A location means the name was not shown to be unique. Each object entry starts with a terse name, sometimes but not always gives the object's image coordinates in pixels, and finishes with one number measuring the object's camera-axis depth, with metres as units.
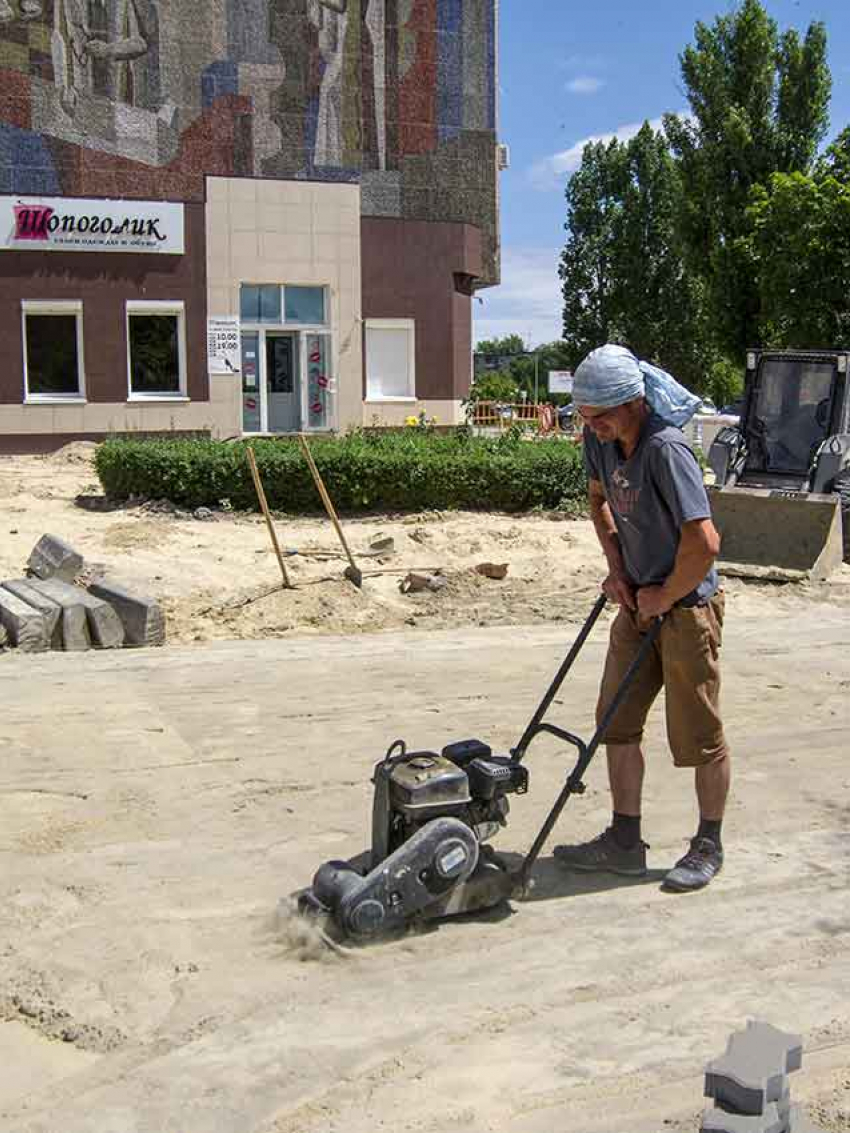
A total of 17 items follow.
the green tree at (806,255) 22.69
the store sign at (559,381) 36.58
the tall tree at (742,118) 27.25
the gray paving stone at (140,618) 9.67
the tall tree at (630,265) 43.09
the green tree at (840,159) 23.44
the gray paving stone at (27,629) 9.23
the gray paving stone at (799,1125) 3.01
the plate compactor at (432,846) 4.09
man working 4.45
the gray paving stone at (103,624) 9.52
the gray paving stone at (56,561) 11.18
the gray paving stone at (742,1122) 2.91
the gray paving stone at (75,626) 9.42
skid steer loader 13.19
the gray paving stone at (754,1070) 2.97
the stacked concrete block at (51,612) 9.41
